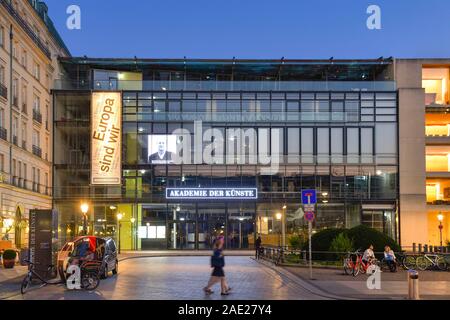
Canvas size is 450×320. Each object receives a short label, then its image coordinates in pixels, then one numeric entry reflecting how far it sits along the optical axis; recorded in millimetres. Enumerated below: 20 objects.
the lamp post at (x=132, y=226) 65375
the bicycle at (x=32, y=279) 23422
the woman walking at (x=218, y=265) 21062
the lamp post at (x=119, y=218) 59781
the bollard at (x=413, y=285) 19469
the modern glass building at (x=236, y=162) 65188
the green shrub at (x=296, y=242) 41906
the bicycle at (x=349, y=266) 30422
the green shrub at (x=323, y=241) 36531
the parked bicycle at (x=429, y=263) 33812
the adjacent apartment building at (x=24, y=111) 51562
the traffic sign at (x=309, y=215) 27958
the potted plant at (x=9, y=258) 36219
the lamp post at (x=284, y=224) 61281
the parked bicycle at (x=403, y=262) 33219
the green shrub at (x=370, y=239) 35584
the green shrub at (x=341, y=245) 35281
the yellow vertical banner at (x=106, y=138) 62188
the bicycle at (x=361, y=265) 30172
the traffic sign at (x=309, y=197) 28141
